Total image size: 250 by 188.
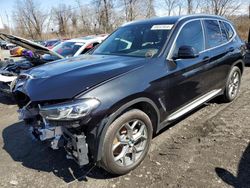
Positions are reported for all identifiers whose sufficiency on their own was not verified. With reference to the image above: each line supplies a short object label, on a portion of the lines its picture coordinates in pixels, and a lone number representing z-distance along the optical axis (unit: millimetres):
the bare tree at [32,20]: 42762
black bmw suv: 1978
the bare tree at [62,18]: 43451
